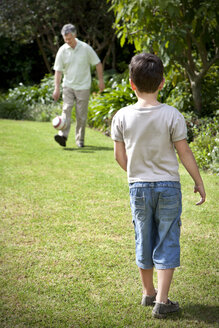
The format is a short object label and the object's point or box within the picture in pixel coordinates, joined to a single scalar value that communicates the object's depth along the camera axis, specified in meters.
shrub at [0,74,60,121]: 12.70
